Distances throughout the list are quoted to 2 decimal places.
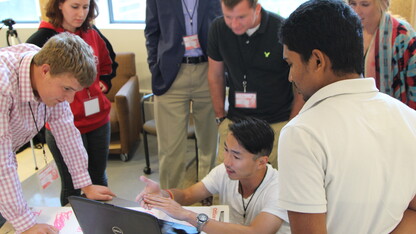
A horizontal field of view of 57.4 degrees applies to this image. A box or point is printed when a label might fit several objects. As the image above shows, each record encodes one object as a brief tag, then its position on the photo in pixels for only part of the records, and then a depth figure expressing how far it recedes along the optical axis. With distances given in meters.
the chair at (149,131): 3.08
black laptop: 1.04
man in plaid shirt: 1.27
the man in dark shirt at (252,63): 2.04
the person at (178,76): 2.44
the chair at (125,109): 3.30
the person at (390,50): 1.88
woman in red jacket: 1.93
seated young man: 1.46
